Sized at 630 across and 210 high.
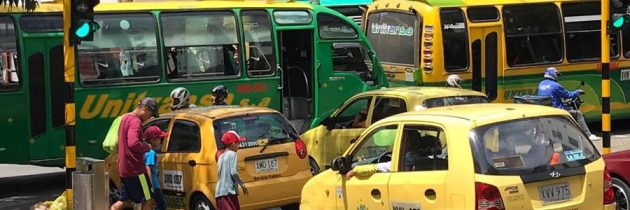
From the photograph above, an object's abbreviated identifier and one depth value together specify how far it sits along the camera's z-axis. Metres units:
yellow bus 16.98
